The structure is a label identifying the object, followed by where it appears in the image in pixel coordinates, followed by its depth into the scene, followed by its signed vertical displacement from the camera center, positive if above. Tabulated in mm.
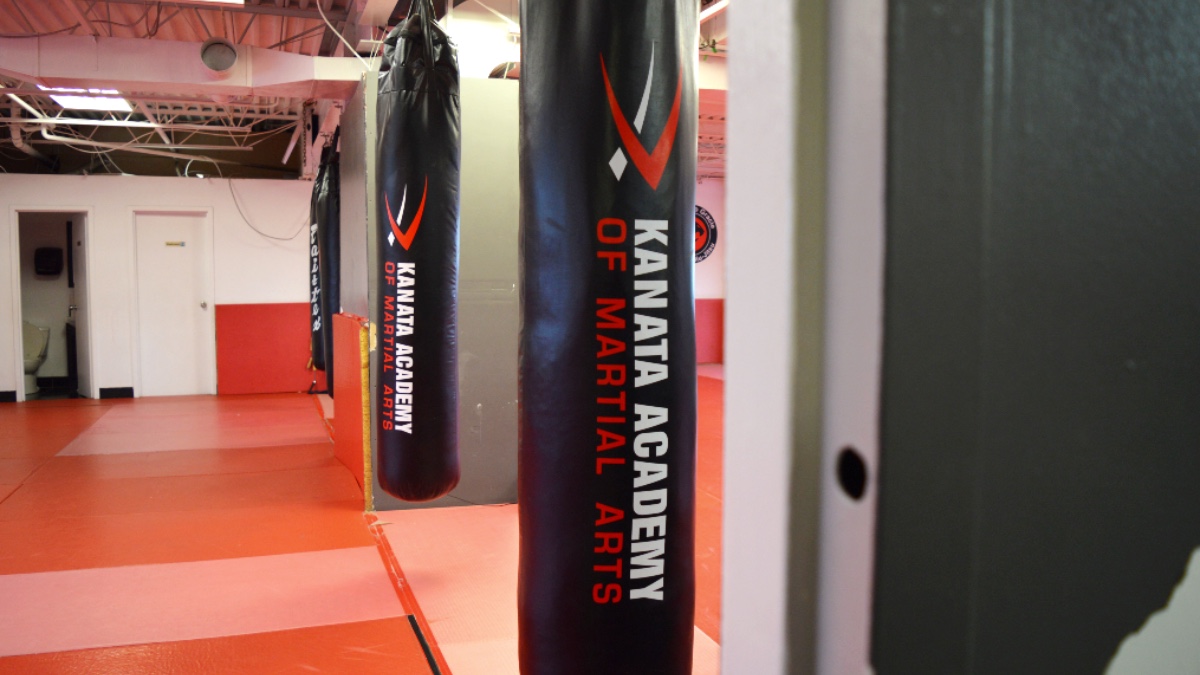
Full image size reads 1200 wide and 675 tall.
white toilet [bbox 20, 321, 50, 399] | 10273 -634
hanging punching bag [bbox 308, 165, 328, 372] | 6622 -69
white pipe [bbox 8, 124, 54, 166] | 8673 +1769
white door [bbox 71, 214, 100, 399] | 9898 -182
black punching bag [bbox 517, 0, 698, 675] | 1422 -59
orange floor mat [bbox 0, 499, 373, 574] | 4098 -1348
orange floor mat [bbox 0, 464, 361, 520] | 5035 -1343
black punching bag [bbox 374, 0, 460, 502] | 3061 +147
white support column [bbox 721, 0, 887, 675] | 445 -14
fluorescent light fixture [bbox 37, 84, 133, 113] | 7016 +1802
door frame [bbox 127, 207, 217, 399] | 9945 +336
